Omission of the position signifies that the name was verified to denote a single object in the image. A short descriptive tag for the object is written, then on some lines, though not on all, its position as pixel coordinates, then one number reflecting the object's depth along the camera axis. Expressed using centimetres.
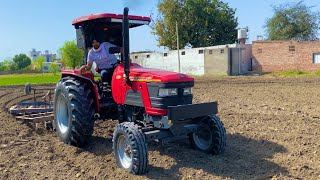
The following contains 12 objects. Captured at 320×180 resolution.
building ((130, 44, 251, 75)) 2295
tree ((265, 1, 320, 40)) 2930
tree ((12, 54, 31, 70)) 7377
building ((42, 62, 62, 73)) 6179
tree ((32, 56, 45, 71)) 5750
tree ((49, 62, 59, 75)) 3845
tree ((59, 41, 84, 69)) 4491
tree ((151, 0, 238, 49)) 3023
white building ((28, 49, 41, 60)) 13581
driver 472
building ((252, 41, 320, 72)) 2114
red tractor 377
